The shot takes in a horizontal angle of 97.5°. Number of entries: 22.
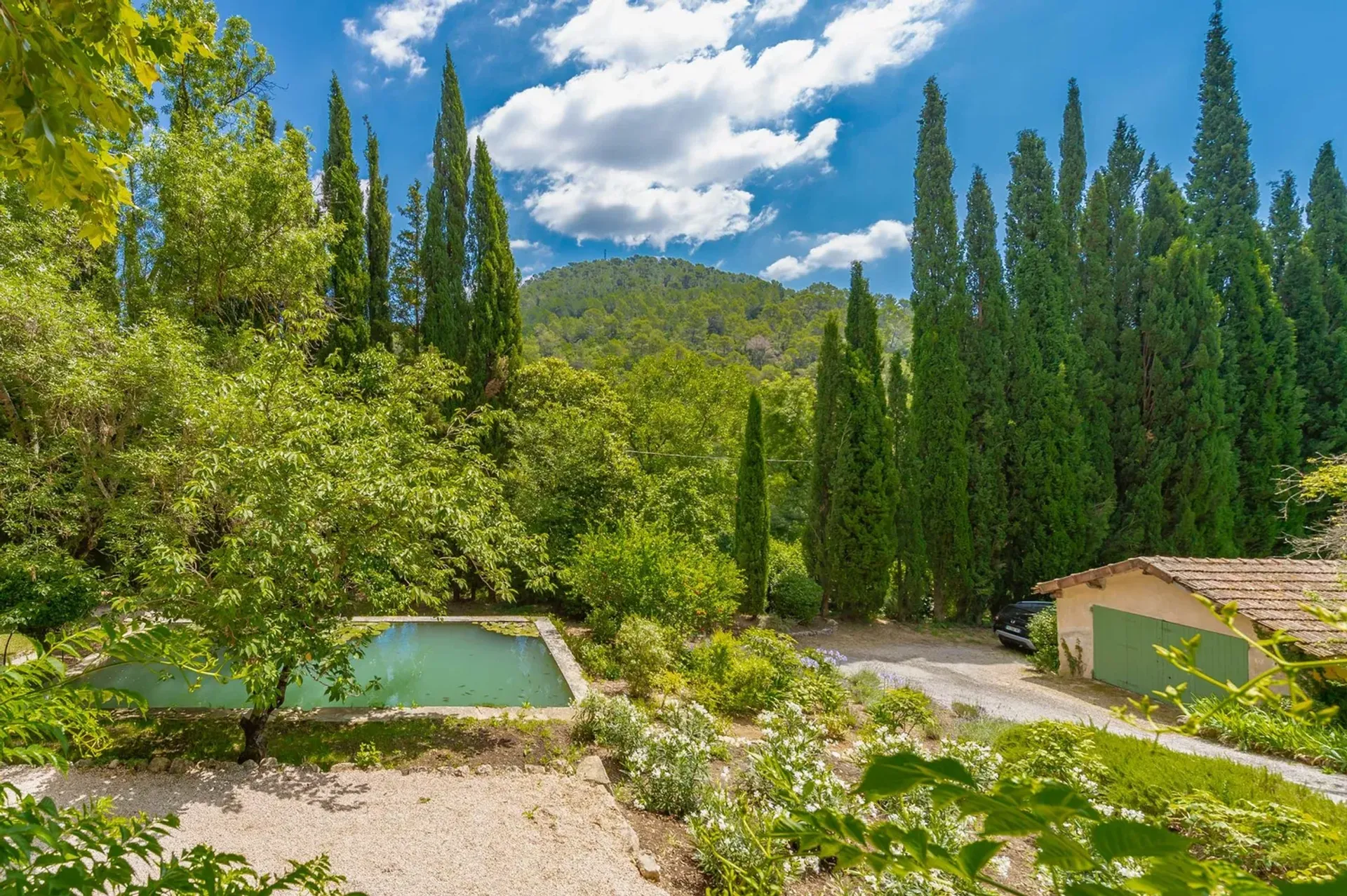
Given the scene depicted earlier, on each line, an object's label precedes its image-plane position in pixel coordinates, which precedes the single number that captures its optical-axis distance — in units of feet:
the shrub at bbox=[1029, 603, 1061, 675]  36.88
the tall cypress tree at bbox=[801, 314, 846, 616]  50.16
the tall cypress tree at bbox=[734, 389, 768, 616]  45.60
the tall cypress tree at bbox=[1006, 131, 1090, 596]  49.26
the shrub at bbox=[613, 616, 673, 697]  26.91
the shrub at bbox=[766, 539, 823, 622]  45.78
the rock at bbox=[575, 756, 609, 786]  18.33
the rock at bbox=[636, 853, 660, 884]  13.73
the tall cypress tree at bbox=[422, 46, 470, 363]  57.67
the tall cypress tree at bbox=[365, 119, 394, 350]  58.03
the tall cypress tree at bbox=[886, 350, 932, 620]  49.49
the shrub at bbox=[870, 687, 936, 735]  22.71
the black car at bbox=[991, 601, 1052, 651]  41.86
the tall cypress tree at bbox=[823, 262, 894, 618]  47.73
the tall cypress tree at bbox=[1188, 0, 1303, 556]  51.52
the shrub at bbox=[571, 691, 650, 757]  19.99
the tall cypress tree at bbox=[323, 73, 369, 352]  53.98
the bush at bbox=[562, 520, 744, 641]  34.12
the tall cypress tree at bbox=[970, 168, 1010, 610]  50.08
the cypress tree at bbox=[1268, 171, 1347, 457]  52.75
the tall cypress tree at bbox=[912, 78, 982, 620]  50.16
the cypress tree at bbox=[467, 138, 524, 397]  59.11
